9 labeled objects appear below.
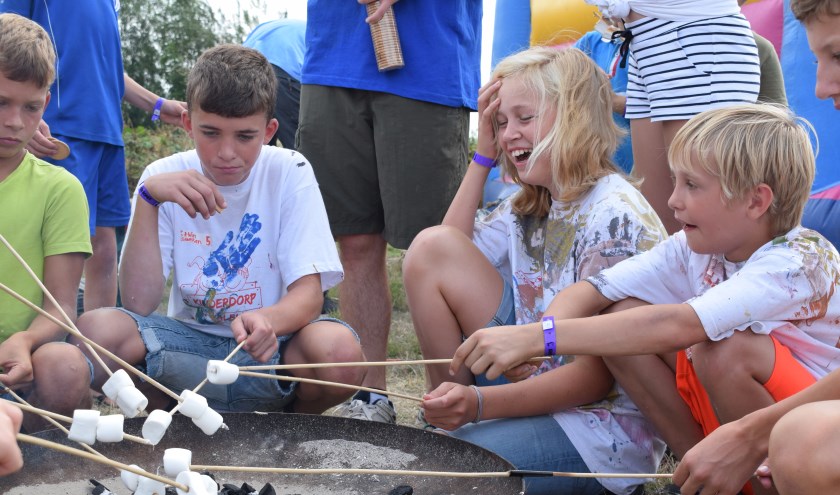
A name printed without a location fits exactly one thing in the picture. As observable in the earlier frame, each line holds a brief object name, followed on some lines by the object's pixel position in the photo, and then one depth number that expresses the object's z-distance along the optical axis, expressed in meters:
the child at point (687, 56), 3.36
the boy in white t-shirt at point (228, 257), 2.87
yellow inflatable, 5.68
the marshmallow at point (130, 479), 2.04
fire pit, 2.33
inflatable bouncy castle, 4.01
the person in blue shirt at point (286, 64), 5.66
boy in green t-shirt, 2.79
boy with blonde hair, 2.23
